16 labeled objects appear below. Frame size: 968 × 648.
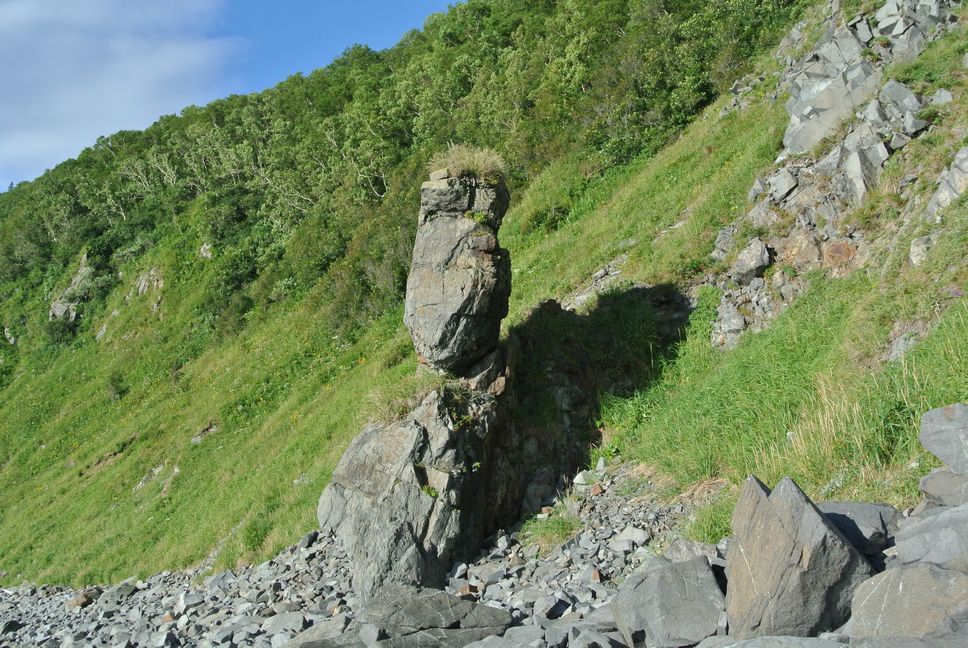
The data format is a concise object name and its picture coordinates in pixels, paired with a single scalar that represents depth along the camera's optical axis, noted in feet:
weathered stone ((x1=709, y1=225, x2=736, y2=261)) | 44.37
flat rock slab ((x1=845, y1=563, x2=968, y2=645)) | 13.12
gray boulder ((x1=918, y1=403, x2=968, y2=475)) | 18.33
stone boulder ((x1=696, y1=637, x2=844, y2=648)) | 13.37
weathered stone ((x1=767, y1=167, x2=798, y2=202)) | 43.16
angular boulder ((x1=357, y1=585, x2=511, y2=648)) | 22.53
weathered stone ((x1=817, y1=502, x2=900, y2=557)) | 17.31
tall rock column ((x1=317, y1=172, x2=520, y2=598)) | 30.48
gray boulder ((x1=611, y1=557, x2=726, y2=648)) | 17.62
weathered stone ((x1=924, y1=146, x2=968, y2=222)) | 32.09
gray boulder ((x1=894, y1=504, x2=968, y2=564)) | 14.73
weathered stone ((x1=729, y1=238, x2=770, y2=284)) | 40.68
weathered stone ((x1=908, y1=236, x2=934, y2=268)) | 30.72
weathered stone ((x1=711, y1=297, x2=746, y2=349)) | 39.17
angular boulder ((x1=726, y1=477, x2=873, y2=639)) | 15.65
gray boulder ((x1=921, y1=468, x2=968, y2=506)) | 17.26
